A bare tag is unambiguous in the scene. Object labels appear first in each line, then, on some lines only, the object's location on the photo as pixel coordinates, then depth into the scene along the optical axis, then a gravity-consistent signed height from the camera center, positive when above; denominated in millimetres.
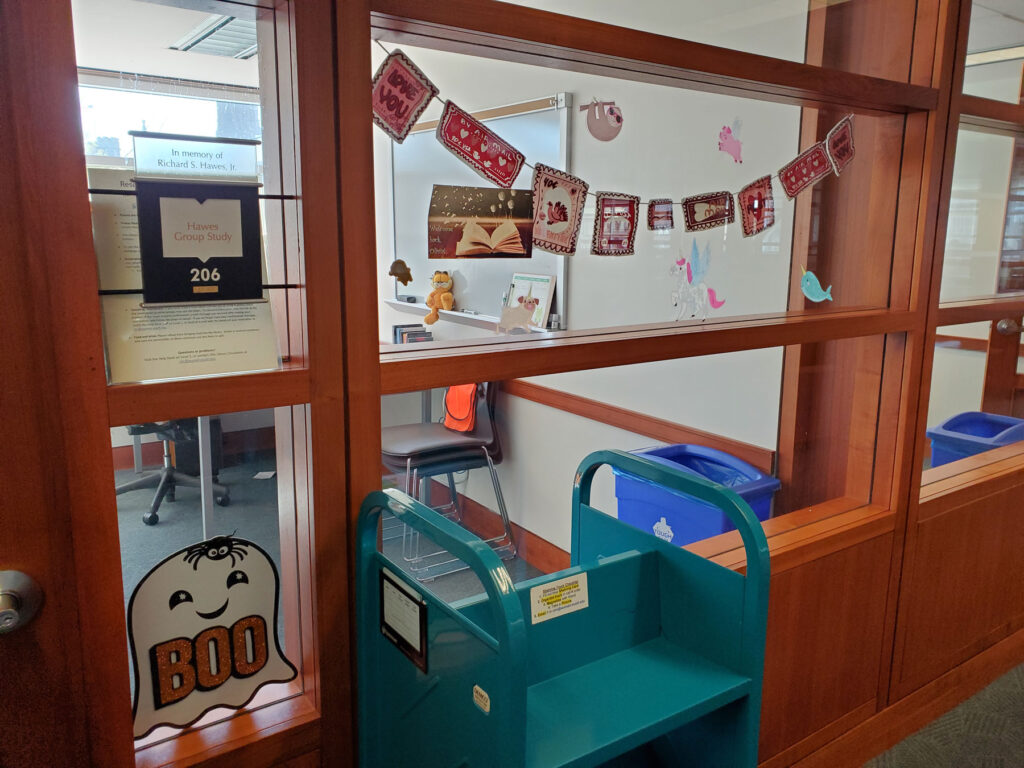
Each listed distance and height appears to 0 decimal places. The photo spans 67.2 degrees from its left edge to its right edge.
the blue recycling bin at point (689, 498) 1994 -661
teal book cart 981 -624
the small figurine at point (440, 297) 1374 -86
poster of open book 1315 +46
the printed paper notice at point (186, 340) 988 -123
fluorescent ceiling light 2273 +626
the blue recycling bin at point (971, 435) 2639 -627
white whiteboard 1280 +85
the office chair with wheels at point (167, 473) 1063 -315
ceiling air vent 1086 +294
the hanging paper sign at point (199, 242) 996 +6
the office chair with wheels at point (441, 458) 1445 -489
